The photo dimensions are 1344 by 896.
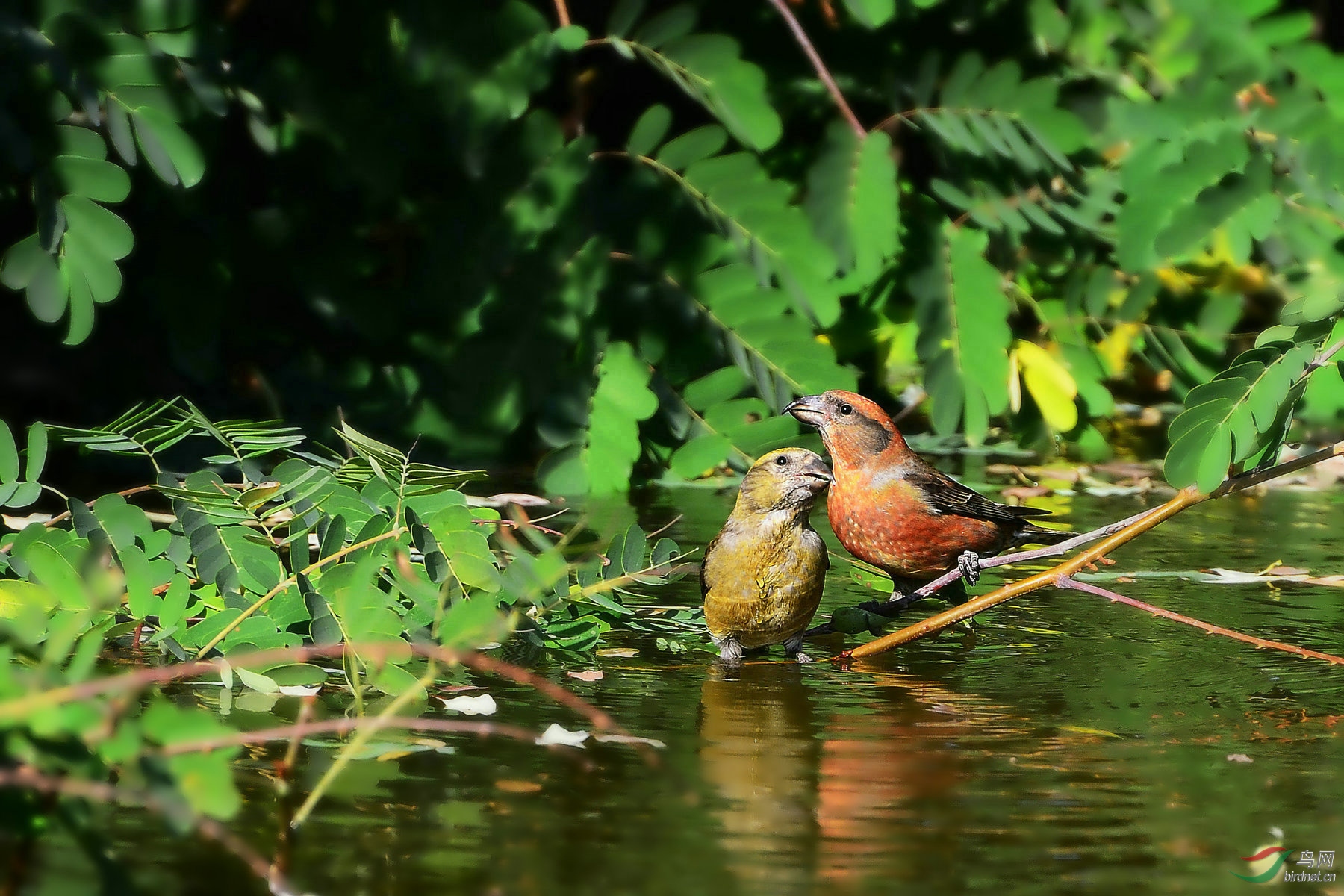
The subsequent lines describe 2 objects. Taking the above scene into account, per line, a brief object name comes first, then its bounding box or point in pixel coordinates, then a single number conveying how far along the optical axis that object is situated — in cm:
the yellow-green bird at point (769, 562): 619
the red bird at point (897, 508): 699
